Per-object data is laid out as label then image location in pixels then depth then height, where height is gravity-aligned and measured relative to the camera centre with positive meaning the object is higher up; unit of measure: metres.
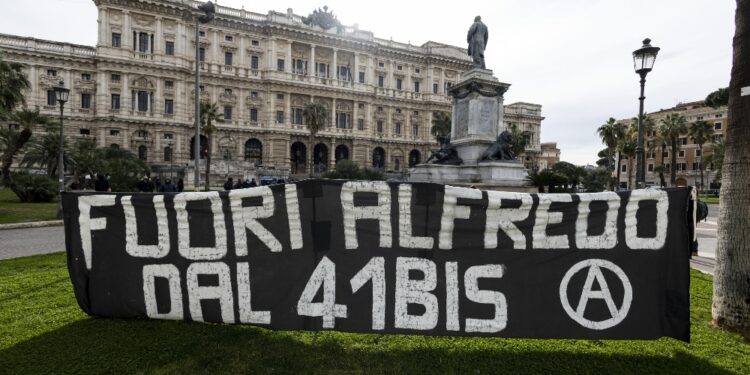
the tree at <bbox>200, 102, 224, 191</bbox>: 32.54 +5.83
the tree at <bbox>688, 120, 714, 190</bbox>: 41.78 +6.50
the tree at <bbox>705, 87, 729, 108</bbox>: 31.67 +8.05
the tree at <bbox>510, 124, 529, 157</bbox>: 48.49 +5.89
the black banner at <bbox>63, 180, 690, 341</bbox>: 3.67 -0.82
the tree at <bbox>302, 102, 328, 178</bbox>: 43.78 +8.10
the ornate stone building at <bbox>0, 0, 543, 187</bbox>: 42.53 +13.06
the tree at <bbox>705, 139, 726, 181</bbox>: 34.75 +3.09
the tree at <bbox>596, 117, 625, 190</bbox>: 37.72 +5.58
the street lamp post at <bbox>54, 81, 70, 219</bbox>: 14.42 +3.23
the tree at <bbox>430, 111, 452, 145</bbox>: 48.69 +8.06
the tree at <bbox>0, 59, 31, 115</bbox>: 16.50 +4.23
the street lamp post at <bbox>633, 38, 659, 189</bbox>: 8.92 +3.03
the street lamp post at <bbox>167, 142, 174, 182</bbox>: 44.38 +3.53
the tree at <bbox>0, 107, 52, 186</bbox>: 18.92 +2.62
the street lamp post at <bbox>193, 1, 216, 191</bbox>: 11.64 +4.17
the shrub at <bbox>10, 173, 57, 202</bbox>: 20.03 -0.44
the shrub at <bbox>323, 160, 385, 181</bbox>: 36.91 +1.10
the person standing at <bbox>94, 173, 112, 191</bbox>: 15.96 -0.18
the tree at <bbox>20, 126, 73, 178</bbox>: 24.98 +1.81
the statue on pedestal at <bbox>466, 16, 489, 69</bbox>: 16.62 +6.66
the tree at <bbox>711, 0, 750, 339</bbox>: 4.10 -0.26
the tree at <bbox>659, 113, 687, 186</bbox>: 38.97 +6.53
